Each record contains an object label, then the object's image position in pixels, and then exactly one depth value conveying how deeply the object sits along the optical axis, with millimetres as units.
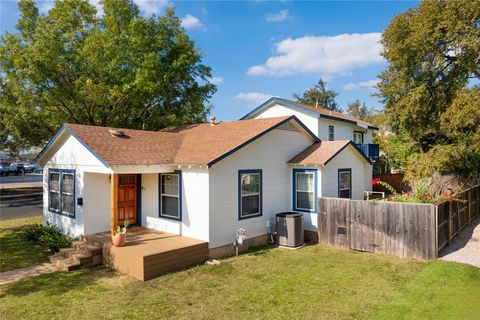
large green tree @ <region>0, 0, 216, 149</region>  17781
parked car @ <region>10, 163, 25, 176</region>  56903
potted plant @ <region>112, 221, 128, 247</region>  9484
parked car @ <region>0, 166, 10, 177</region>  53512
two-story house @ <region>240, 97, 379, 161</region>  22172
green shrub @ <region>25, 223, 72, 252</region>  10859
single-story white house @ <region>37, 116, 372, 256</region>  10500
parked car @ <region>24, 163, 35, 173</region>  64350
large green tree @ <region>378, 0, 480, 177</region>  16656
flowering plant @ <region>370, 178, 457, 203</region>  10692
